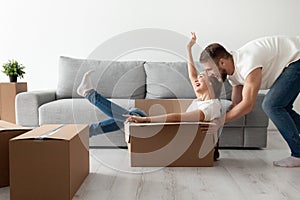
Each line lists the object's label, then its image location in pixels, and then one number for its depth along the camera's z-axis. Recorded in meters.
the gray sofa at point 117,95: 3.15
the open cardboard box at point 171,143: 2.52
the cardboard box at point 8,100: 3.58
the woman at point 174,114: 2.55
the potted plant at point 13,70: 3.71
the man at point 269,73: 2.45
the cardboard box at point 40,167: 1.83
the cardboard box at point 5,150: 2.08
